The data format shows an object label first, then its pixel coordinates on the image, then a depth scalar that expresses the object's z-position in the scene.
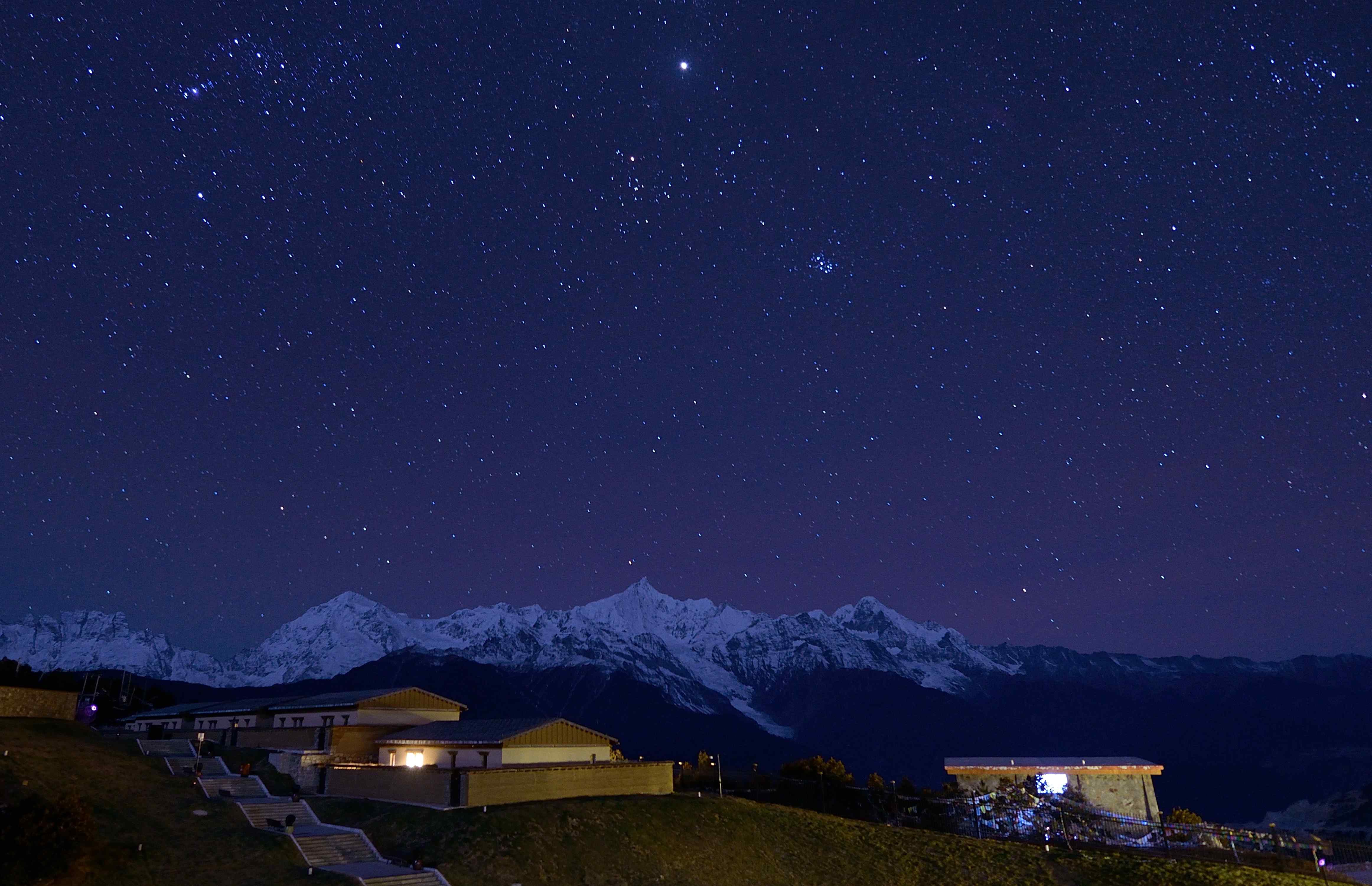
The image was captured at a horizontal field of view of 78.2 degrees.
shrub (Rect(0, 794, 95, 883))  29.08
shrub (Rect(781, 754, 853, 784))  68.06
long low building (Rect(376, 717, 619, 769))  50.78
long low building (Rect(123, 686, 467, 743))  59.22
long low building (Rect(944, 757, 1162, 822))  54.06
